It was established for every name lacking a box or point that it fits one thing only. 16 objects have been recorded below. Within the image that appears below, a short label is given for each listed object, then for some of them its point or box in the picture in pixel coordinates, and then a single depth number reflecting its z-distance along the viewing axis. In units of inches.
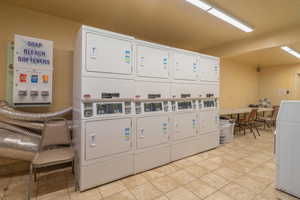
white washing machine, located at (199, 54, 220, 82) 131.1
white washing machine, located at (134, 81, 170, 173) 97.1
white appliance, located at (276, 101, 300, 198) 74.1
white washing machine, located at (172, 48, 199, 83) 114.1
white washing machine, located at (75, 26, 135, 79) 78.3
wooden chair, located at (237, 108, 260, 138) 178.1
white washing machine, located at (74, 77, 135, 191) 78.6
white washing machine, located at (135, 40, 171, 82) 96.4
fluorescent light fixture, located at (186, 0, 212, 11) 92.6
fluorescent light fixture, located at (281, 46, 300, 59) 171.5
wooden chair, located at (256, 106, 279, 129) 207.2
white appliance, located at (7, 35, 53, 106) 88.5
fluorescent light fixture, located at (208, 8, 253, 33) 103.4
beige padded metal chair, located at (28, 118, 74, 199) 75.9
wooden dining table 169.7
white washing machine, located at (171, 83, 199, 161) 114.1
